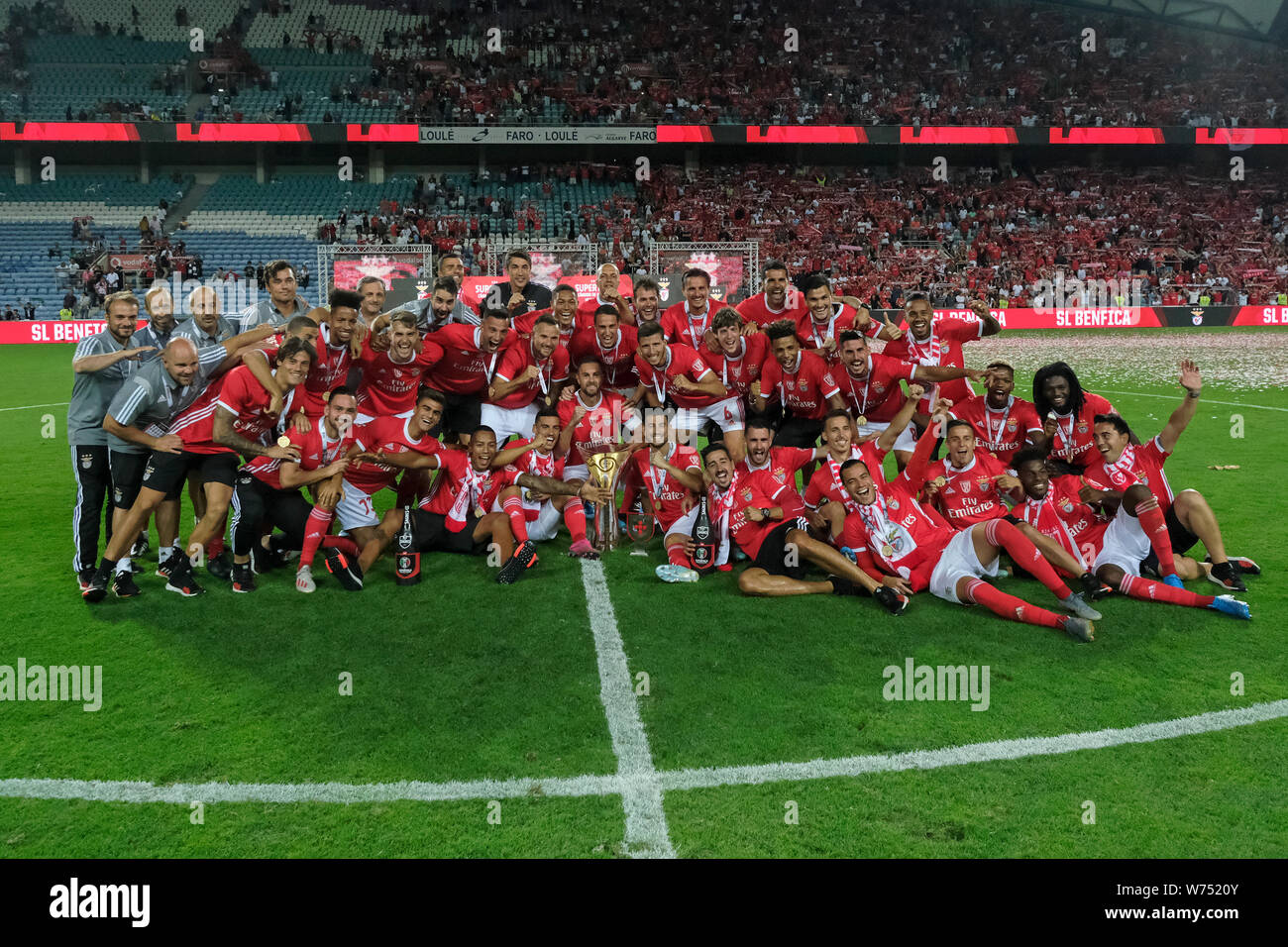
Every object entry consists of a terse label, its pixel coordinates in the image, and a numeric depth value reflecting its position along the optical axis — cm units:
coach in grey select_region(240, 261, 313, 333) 779
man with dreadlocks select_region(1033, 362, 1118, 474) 720
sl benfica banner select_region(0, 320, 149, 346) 2728
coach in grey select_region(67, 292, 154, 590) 648
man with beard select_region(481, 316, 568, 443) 794
